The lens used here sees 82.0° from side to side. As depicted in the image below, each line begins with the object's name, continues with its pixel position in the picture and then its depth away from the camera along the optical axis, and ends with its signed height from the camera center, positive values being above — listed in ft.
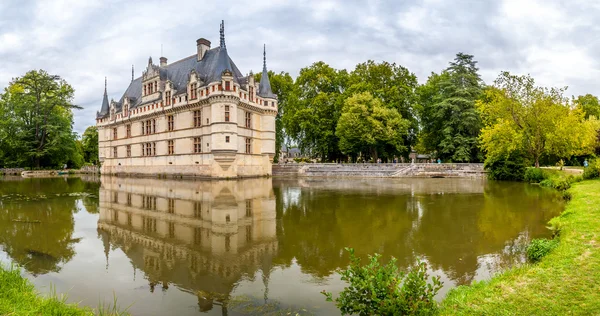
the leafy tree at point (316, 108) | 140.87 +21.47
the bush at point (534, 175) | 79.41 -4.62
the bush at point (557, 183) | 58.75 -5.21
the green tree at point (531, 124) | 83.10 +7.89
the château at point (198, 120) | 100.58 +13.57
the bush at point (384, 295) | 12.29 -5.03
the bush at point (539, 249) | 21.11 -5.90
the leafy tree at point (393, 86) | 141.79 +30.38
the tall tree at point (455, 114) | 126.93 +16.47
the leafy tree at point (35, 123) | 147.13 +18.00
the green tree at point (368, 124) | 126.72 +12.68
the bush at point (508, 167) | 89.76 -2.93
